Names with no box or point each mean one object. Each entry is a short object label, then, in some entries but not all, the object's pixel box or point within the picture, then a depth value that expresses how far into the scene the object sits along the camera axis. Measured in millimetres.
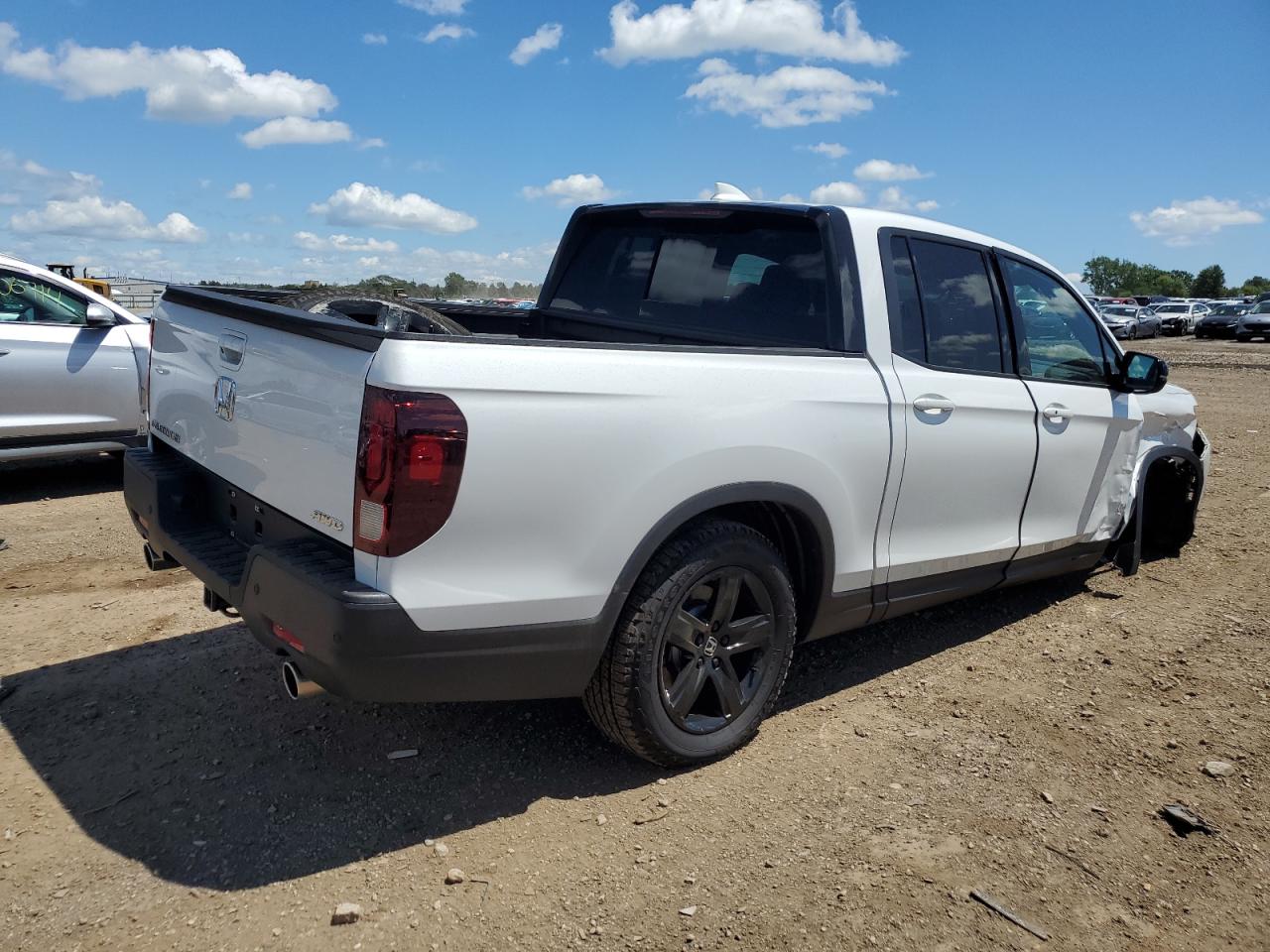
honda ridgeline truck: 2598
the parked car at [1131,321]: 38344
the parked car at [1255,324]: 34406
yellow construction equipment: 17675
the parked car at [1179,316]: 43094
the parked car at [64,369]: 7137
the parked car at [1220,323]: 37000
